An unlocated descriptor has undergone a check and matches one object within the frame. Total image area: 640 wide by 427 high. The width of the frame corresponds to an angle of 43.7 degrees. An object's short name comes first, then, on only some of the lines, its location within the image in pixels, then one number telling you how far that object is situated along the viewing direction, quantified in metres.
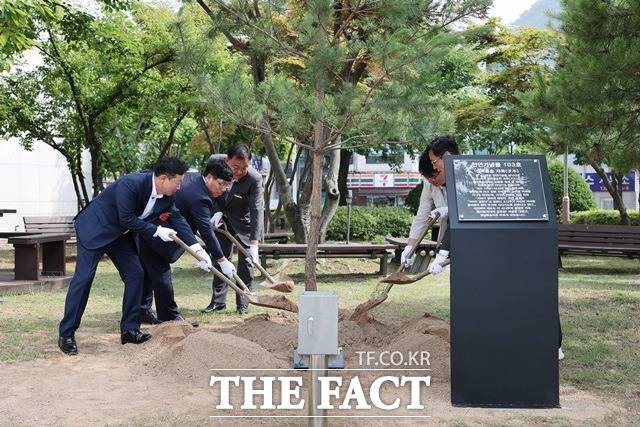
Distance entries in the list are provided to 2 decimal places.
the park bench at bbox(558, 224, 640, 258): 12.34
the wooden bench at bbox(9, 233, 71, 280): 9.07
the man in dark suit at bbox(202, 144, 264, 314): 7.10
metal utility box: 3.66
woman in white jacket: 5.23
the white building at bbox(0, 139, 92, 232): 27.33
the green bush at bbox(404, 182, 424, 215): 21.87
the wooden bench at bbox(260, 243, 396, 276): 10.41
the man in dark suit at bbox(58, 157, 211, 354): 5.59
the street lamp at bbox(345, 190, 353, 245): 15.75
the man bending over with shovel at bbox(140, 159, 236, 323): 6.36
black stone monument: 4.20
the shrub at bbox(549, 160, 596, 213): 23.08
